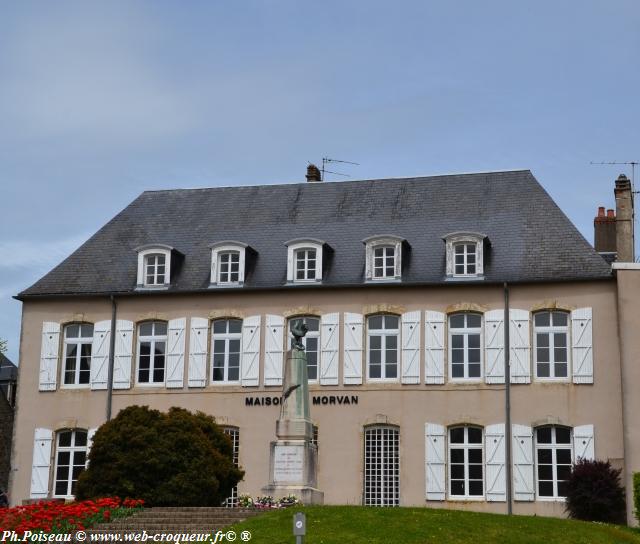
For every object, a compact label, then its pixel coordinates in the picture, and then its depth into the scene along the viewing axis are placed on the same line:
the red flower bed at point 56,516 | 20.81
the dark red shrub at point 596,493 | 28.91
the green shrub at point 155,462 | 25.58
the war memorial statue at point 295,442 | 24.66
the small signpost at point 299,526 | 16.73
